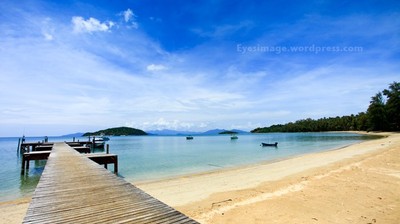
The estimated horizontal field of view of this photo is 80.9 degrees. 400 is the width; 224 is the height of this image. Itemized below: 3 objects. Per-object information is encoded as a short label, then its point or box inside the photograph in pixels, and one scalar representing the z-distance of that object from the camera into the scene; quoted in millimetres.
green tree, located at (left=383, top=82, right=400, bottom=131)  79812
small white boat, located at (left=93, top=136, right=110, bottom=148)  50997
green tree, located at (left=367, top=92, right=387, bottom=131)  84350
